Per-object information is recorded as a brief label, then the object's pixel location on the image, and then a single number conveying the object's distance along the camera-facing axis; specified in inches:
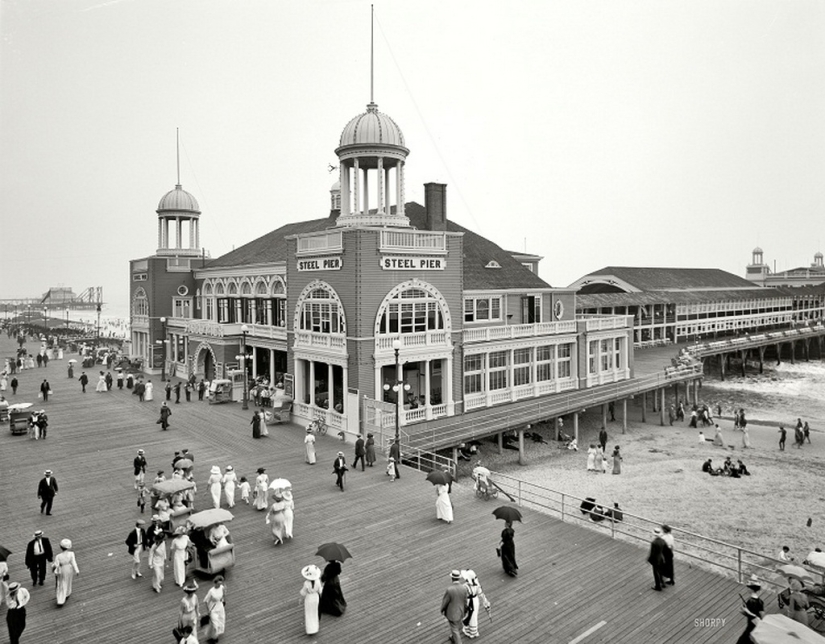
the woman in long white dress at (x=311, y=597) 467.2
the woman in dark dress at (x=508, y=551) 561.0
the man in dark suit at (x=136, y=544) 561.3
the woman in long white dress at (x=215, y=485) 722.3
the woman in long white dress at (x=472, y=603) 462.3
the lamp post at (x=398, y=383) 944.9
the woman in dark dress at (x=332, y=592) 500.1
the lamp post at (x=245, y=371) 1343.5
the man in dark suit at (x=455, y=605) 448.5
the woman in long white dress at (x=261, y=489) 721.6
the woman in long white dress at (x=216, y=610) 455.2
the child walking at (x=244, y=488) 751.1
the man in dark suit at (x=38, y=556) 533.6
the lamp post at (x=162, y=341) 1902.1
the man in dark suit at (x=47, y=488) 700.0
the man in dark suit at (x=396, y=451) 883.4
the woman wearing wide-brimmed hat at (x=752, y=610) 420.5
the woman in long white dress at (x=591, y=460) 1197.1
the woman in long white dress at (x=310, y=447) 909.2
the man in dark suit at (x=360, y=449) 887.7
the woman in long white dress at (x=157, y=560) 537.0
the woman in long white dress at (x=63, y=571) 507.2
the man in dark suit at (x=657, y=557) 533.3
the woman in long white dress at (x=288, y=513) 642.8
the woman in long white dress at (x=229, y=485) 741.9
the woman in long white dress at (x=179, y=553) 536.1
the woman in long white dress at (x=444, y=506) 692.1
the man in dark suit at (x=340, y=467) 798.5
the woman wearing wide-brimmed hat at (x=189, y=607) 428.5
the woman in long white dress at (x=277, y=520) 636.1
